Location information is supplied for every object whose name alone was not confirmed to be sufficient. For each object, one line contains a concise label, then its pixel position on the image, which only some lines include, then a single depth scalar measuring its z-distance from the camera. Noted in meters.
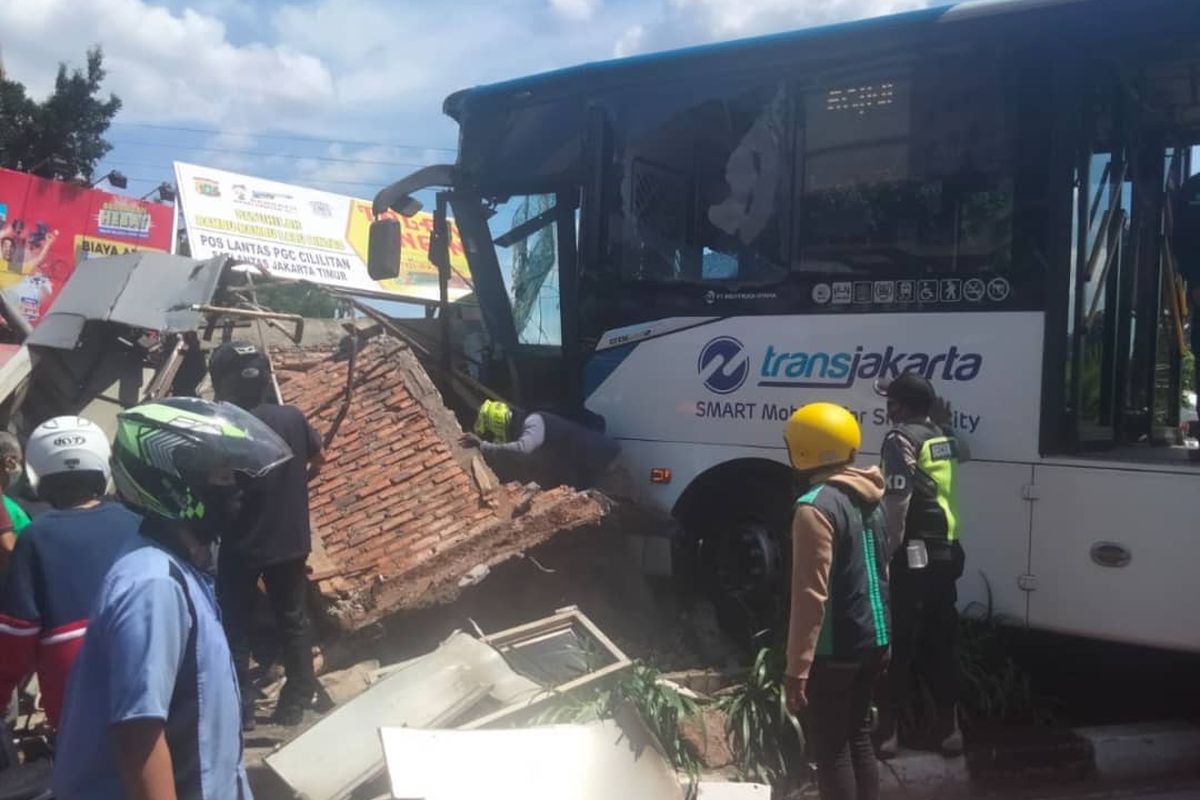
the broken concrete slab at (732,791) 4.25
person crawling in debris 6.12
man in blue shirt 1.95
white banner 15.83
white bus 4.88
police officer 4.51
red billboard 17.25
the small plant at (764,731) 4.68
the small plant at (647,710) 4.51
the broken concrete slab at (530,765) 3.88
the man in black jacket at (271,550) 4.91
